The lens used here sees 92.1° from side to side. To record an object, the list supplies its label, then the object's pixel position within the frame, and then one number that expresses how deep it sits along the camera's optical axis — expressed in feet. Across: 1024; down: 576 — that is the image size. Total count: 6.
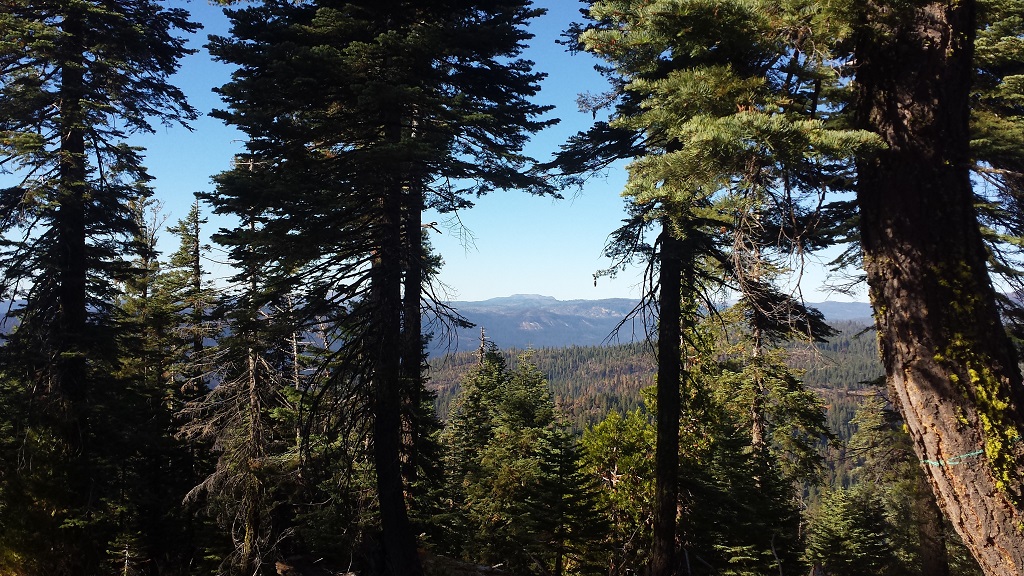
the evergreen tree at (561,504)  39.88
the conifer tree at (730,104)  12.03
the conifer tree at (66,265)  35.58
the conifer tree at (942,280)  12.05
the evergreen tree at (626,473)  46.75
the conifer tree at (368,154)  23.38
